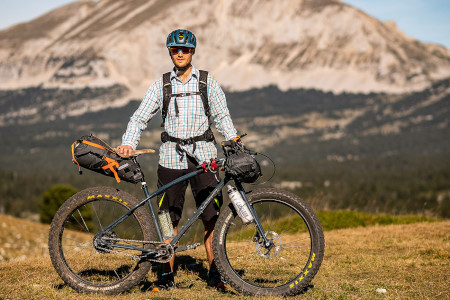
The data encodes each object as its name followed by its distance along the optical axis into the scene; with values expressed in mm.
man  6465
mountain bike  5992
